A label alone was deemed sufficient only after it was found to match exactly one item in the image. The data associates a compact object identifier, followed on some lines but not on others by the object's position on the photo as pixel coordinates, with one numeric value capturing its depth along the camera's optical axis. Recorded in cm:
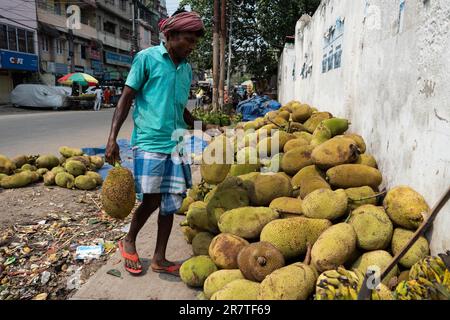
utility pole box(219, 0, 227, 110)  1179
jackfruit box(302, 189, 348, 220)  238
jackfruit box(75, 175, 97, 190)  455
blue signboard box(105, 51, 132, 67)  3515
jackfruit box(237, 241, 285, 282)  202
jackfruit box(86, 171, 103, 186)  469
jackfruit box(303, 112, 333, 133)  454
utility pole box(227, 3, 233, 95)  1753
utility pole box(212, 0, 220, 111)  1071
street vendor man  239
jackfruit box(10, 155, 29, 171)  496
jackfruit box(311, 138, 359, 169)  299
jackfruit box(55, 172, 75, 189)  457
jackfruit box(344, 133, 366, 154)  337
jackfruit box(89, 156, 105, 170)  527
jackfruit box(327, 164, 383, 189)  280
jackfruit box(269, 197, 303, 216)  257
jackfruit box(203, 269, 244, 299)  210
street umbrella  2144
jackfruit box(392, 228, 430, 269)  206
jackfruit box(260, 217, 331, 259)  220
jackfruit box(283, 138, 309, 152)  373
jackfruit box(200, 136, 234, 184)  333
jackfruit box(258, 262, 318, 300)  181
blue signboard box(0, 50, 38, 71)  1944
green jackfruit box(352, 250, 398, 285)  203
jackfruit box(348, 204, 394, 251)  217
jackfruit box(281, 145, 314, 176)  330
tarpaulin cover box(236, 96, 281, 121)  1121
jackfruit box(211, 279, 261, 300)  190
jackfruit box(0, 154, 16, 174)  463
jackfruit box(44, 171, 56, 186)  460
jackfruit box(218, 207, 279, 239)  242
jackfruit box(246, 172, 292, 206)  279
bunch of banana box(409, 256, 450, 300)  162
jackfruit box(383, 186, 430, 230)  217
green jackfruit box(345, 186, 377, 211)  255
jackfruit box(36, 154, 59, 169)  497
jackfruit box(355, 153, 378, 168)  305
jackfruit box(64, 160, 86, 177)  473
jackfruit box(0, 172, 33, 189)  446
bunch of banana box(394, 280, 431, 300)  165
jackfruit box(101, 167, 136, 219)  232
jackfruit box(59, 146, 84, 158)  546
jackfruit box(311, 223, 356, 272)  201
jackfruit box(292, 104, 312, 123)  507
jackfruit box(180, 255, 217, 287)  229
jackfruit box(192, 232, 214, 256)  261
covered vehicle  1817
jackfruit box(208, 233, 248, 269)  226
